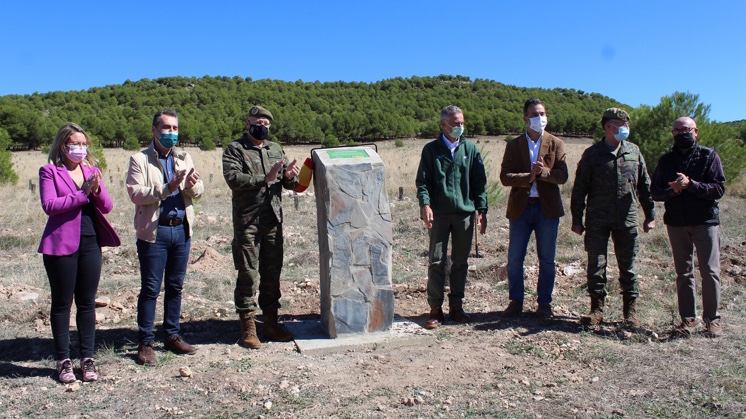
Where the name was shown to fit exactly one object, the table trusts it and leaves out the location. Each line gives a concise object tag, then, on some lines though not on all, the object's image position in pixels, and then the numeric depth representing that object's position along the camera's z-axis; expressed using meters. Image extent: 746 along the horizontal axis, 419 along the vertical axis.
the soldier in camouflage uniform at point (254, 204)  4.55
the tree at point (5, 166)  15.05
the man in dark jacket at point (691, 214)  4.63
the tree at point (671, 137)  12.45
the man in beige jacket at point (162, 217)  4.16
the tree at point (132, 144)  33.69
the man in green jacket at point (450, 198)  5.07
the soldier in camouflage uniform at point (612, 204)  4.93
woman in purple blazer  3.77
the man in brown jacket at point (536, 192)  5.14
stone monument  4.71
